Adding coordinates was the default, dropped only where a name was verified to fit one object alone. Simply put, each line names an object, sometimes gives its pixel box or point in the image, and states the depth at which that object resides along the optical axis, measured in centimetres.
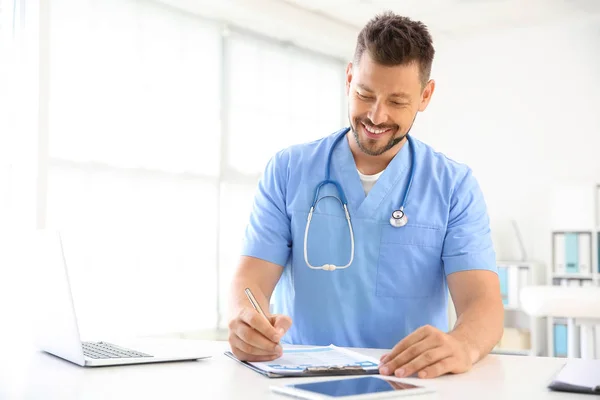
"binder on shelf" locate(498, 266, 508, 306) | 536
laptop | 125
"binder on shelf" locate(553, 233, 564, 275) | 511
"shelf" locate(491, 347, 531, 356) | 528
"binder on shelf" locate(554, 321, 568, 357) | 500
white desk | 109
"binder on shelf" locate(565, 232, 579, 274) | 505
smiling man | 170
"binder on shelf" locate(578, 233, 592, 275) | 502
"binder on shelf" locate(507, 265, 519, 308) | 529
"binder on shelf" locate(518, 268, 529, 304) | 526
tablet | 104
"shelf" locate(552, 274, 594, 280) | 500
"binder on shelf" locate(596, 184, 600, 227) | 498
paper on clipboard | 124
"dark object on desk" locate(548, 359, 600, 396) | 111
